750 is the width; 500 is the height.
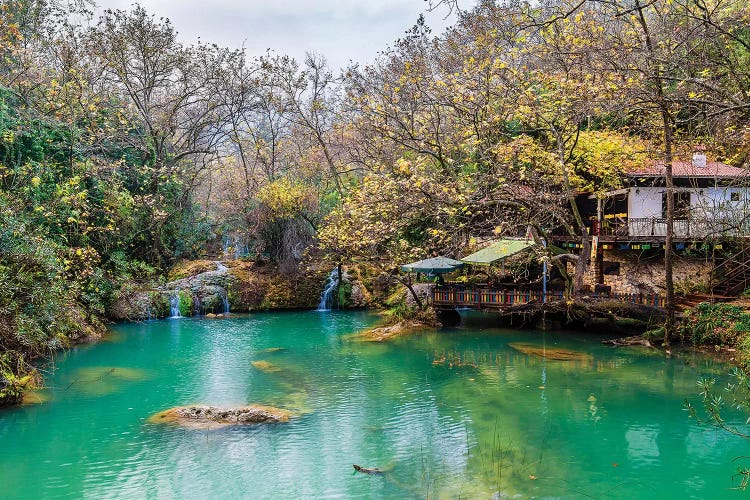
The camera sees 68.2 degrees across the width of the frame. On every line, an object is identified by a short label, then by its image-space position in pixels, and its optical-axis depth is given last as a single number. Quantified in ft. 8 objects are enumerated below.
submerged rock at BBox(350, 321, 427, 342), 65.83
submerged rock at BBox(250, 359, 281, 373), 51.03
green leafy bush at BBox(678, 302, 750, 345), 53.52
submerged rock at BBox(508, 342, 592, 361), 54.13
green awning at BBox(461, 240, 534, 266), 63.21
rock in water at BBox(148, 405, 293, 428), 36.86
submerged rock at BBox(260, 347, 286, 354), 58.63
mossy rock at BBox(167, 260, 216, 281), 85.73
